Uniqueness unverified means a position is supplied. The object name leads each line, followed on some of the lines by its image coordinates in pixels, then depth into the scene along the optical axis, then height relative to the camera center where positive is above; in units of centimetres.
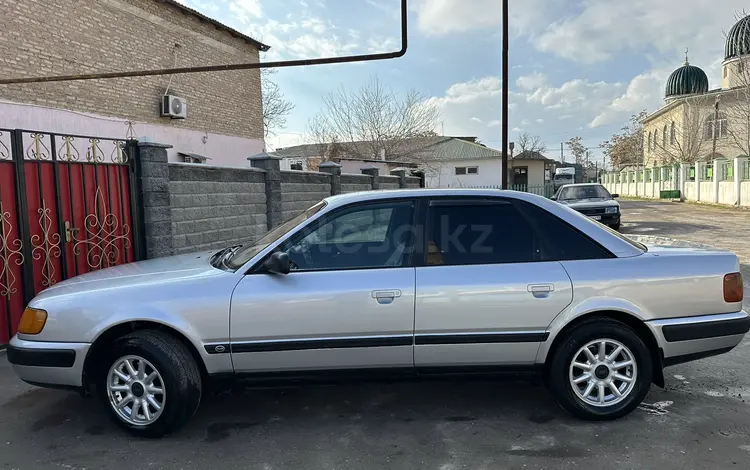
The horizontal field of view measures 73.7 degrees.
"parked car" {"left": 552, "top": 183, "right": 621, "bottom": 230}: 1459 -20
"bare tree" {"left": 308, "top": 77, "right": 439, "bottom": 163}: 2938 +349
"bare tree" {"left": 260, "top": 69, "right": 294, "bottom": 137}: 2594 +469
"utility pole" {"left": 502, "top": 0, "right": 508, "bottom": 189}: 881 +196
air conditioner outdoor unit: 1385 +272
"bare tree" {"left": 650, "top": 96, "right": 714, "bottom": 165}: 4128 +518
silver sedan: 327 -79
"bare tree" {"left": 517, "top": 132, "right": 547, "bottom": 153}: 5699 +574
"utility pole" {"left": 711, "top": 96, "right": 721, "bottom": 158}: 3901 +536
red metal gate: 509 -11
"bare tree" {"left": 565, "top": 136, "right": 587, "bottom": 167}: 8281 +762
